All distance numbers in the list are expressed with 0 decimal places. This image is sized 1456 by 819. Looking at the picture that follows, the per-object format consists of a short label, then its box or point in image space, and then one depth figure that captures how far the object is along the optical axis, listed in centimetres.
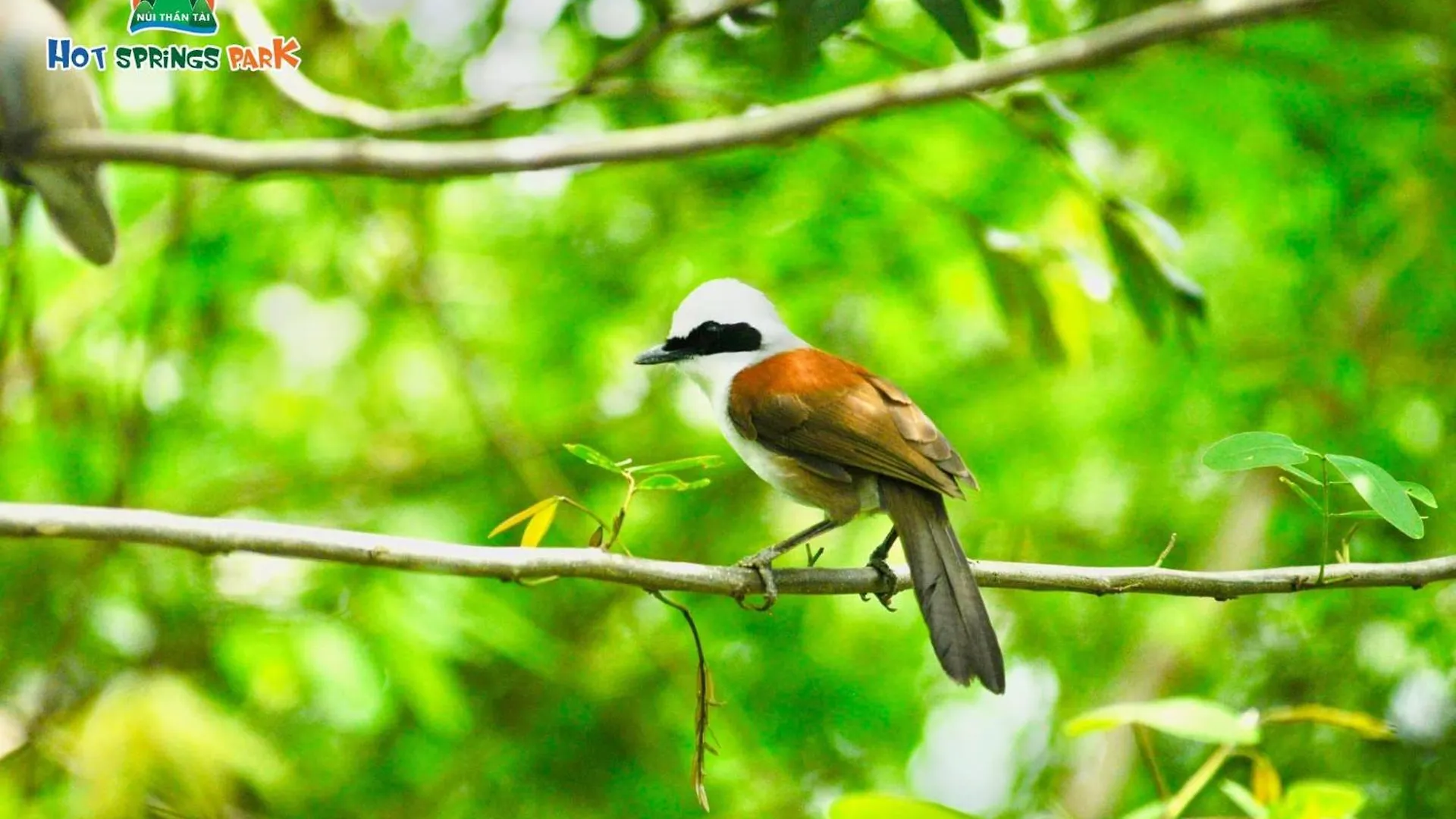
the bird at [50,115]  568
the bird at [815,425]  517
